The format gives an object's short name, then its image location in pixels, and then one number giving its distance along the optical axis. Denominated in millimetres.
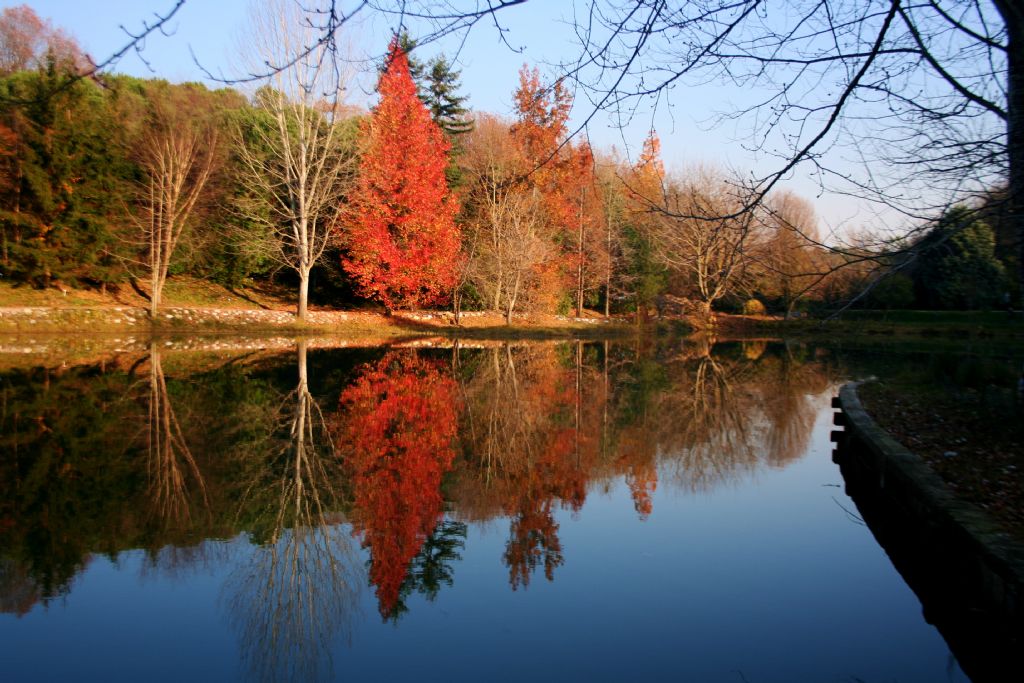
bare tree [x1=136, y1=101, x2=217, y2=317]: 23312
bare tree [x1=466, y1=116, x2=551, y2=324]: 26641
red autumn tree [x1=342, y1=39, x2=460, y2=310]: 25141
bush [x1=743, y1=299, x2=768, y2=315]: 37344
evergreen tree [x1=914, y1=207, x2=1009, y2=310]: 25172
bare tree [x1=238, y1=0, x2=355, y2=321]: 23575
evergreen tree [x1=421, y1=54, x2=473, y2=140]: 34656
